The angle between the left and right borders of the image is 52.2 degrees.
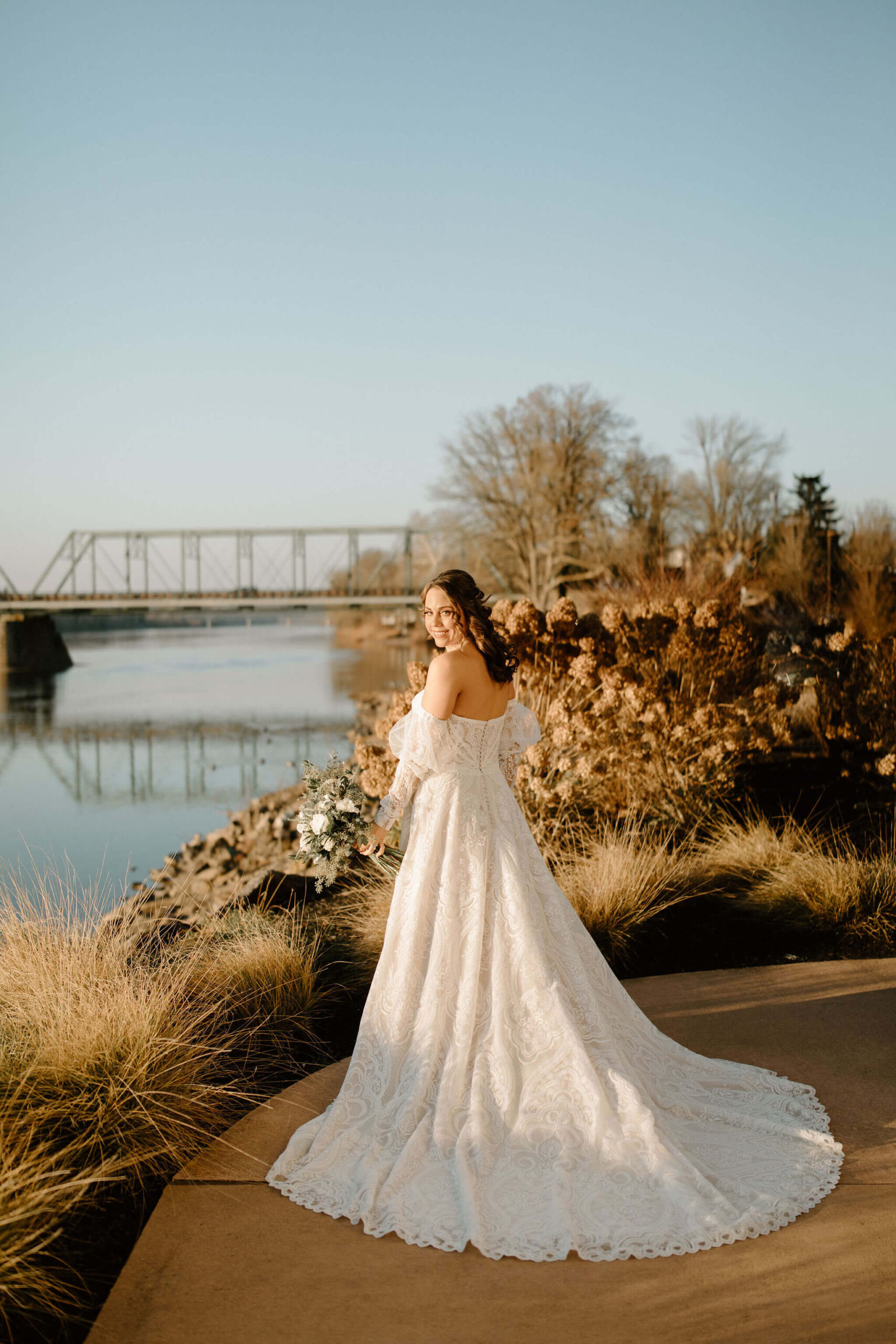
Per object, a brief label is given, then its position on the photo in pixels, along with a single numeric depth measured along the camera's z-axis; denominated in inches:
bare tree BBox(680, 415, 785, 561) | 1660.9
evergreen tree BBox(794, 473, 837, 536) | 1488.7
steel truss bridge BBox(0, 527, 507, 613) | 1641.2
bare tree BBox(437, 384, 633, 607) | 1435.8
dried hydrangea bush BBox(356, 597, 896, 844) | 250.5
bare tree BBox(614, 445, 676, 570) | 1450.5
